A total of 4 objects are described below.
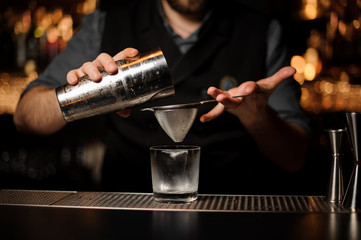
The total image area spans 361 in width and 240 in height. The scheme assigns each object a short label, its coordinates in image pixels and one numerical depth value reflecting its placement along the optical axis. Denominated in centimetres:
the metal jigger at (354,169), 100
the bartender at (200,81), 173
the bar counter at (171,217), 80
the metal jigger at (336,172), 107
